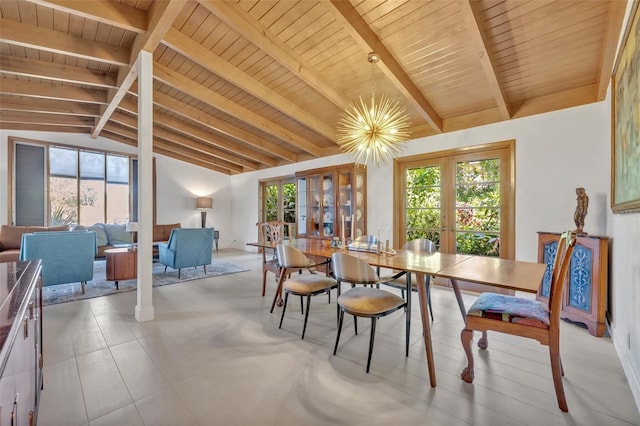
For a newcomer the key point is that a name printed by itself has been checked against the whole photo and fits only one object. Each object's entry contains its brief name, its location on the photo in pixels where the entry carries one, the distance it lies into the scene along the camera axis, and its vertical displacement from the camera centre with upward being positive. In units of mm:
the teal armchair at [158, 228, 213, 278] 4551 -627
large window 5649 +566
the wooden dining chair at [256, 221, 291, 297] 3469 -309
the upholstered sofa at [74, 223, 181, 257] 5622 -506
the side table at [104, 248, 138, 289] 3979 -770
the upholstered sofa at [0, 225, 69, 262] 4731 -425
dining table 1625 -394
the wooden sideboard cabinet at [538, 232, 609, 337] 2502 -665
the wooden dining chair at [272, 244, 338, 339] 2547 -655
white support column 2818 +208
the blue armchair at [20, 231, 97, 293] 3398 -532
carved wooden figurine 2729 +38
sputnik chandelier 2598 +773
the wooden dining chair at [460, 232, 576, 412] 1603 -658
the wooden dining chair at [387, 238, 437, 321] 2678 -400
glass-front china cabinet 5043 +228
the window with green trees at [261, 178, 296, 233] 6843 +296
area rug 3621 -1094
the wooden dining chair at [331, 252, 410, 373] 1999 -657
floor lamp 7523 +176
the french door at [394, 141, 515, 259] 3658 +180
